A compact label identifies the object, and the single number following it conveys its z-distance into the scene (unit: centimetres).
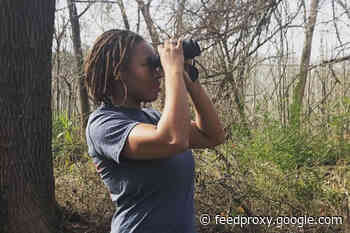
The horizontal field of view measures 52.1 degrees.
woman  109
